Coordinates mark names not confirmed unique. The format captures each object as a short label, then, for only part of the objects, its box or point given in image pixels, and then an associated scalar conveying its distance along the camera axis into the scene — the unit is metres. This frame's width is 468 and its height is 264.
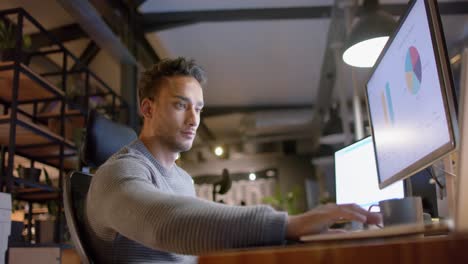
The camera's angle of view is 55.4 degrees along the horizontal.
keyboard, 0.63
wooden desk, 0.57
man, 0.66
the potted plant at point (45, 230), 3.02
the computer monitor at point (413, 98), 0.85
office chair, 1.13
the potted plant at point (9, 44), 2.61
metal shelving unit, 2.51
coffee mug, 0.89
